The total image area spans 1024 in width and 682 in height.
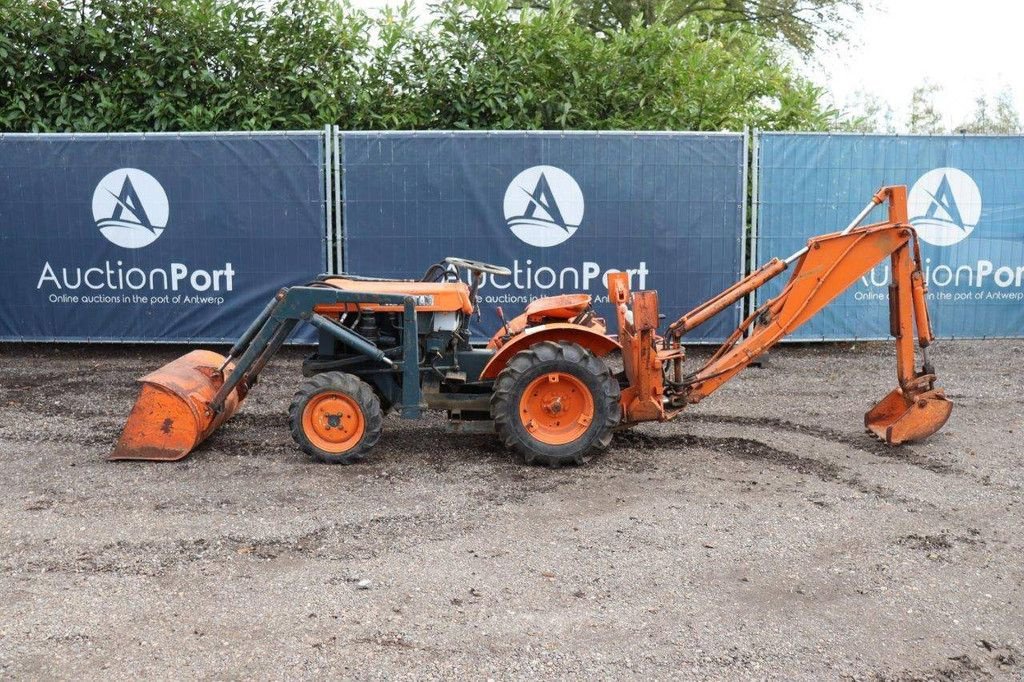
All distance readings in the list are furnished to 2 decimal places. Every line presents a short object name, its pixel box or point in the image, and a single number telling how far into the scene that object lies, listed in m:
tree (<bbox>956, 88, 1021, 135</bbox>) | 31.33
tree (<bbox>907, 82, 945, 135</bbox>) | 29.97
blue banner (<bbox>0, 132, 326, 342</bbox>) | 10.41
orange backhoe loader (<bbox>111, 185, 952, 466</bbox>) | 6.45
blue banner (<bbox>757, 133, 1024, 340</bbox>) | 10.43
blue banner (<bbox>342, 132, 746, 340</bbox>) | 10.26
